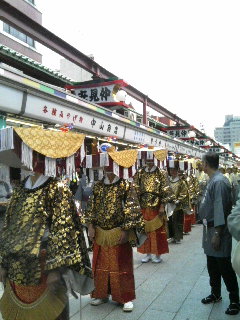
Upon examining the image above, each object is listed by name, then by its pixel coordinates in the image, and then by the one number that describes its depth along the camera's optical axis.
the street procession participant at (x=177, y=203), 8.06
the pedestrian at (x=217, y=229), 3.77
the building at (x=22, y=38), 18.91
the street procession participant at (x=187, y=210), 8.41
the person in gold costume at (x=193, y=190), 9.64
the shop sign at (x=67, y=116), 5.00
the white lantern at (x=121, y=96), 7.96
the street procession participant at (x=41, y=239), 2.62
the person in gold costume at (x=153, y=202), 6.13
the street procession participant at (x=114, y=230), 4.06
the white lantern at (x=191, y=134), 17.36
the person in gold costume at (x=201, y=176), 12.68
